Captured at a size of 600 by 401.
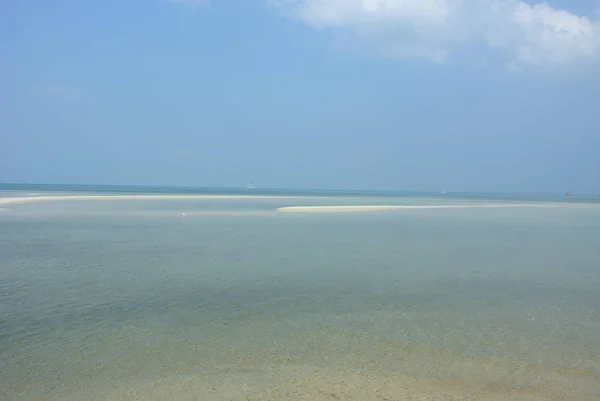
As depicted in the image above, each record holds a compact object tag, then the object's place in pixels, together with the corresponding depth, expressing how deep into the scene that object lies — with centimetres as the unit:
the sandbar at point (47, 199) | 6185
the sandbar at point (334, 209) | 5656
